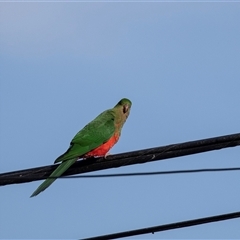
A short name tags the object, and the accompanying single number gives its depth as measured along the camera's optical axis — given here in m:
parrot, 18.89
